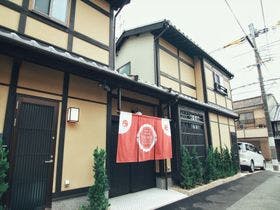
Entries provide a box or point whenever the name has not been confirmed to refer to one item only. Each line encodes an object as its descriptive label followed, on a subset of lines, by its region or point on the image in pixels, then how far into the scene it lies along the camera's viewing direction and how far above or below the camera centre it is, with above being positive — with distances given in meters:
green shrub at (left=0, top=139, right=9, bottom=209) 3.73 -0.38
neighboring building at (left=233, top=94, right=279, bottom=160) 24.42 +2.99
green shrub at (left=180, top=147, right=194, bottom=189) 7.89 -0.91
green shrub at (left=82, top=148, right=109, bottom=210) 4.95 -0.97
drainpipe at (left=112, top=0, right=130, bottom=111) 7.10 +4.73
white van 14.39 -0.74
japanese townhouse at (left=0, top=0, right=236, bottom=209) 4.38 +1.31
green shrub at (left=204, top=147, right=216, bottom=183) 9.30 -0.95
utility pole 15.80 +3.20
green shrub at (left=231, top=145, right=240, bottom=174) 12.12 -0.80
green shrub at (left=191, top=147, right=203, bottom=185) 8.53 -0.90
